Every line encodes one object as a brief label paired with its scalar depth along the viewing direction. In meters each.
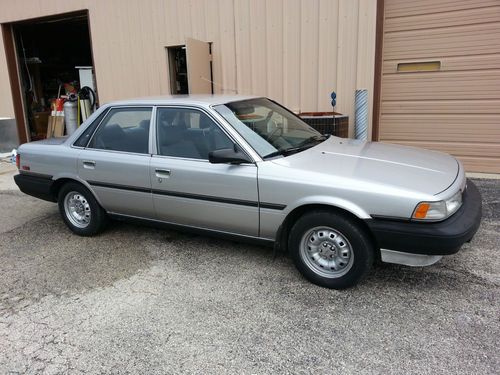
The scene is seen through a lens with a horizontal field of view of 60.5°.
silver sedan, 3.12
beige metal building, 6.39
